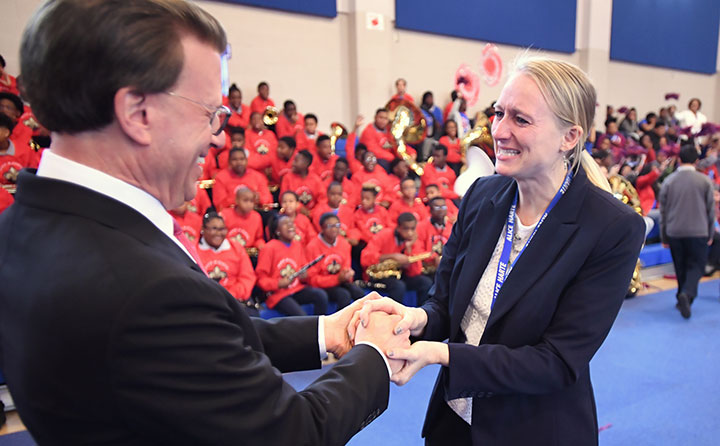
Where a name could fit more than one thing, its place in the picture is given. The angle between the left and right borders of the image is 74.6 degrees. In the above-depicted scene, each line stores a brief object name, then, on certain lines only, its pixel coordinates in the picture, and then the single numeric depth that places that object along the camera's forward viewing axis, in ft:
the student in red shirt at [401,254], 15.05
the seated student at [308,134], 23.46
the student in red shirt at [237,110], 22.70
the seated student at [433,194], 19.25
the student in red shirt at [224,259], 13.10
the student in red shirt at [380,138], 24.76
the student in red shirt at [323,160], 21.71
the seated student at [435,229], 16.56
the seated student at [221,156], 19.32
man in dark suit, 2.09
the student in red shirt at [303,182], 19.23
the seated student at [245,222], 15.65
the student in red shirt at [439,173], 23.29
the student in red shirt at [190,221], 14.20
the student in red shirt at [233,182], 17.94
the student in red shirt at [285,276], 13.65
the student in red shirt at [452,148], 26.05
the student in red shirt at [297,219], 15.40
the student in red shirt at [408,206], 18.21
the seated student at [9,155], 14.43
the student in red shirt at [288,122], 24.15
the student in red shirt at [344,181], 20.22
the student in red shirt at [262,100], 24.39
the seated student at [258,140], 21.41
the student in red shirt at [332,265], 14.57
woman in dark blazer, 4.04
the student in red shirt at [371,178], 21.21
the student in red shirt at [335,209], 17.61
